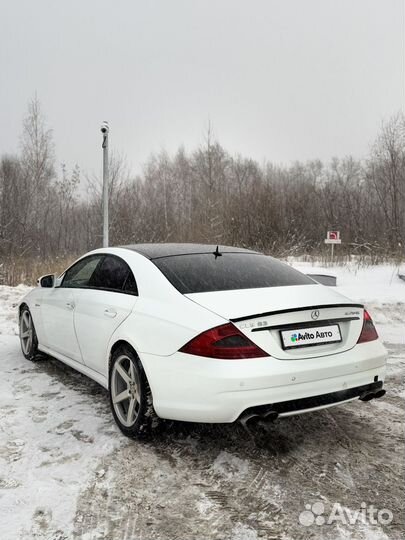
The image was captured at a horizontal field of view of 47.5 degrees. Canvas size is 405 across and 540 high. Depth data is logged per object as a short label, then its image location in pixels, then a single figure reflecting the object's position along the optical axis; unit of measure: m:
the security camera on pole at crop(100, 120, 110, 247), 13.37
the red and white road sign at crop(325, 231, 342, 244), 14.88
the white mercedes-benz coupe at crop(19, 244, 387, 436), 2.65
